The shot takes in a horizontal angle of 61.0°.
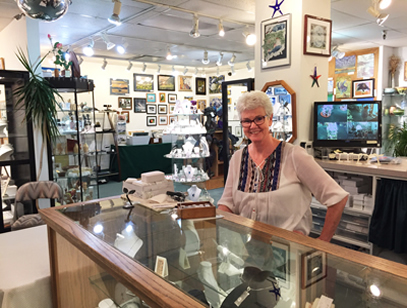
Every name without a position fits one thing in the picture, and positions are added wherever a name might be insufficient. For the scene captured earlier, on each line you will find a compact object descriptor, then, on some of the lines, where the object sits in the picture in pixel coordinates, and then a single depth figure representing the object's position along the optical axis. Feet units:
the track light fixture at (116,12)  12.87
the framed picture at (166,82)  34.04
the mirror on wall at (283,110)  12.22
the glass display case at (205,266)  3.45
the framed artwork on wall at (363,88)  25.43
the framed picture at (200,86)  37.42
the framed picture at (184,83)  35.83
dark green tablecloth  27.48
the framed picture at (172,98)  34.81
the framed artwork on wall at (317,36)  11.73
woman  6.24
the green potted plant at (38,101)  14.33
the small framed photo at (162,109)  34.06
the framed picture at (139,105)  32.27
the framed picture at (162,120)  34.19
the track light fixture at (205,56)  23.73
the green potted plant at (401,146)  18.04
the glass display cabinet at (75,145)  16.37
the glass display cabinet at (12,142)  14.47
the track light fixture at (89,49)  20.02
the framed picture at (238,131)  18.46
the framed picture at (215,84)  36.78
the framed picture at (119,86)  30.66
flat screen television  11.90
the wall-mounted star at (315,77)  12.25
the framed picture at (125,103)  31.27
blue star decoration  12.26
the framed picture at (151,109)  33.17
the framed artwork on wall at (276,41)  12.06
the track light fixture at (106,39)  17.74
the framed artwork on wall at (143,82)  32.27
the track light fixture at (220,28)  16.29
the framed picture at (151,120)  33.22
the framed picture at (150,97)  33.04
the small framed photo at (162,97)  34.09
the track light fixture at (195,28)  15.30
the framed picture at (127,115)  31.30
